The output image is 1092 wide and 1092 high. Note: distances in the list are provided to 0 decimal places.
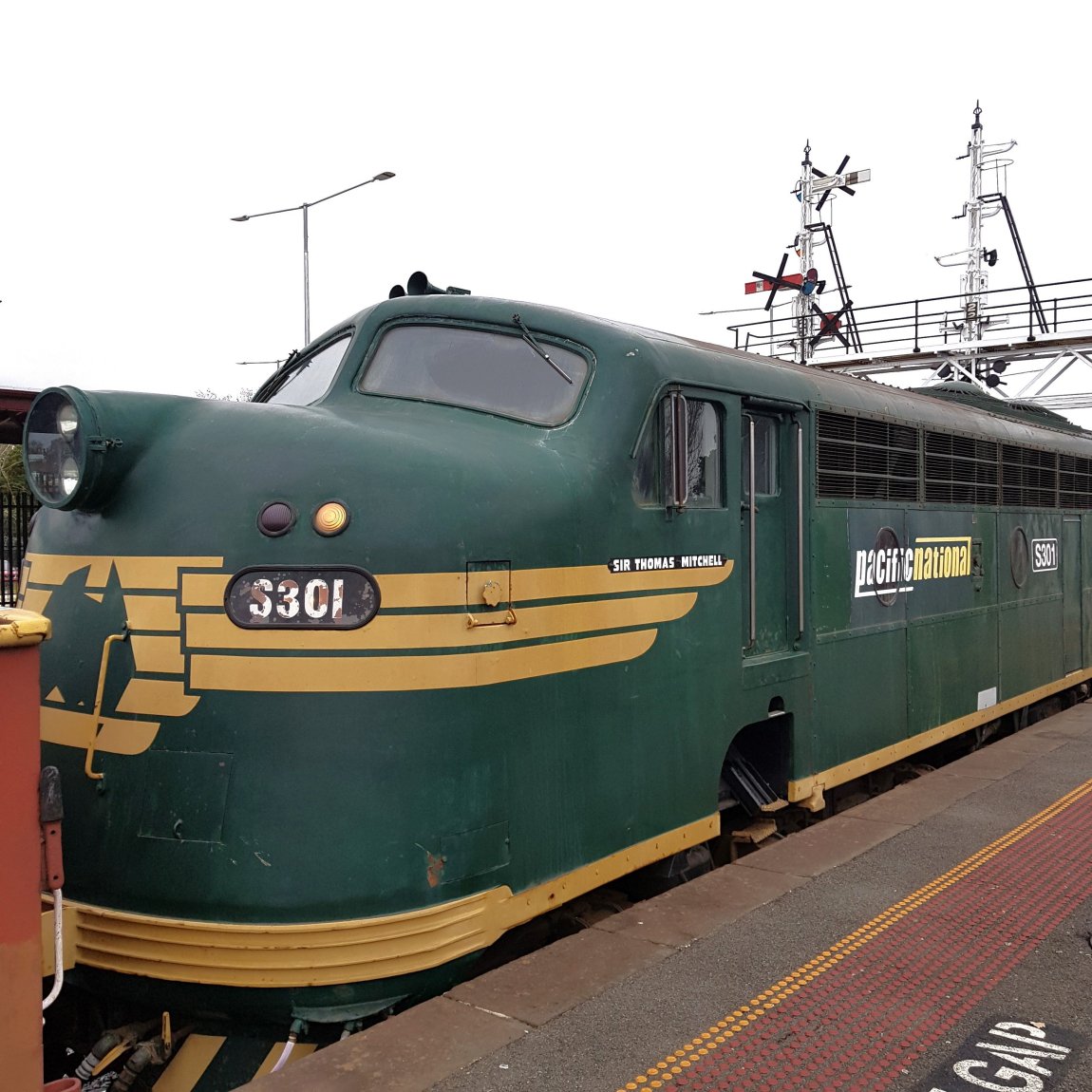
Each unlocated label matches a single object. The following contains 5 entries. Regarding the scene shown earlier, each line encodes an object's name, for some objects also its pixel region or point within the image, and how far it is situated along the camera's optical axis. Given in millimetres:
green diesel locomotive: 3580
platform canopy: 8961
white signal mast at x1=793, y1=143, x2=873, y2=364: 24422
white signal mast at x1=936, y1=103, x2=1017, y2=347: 25594
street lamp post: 18103
